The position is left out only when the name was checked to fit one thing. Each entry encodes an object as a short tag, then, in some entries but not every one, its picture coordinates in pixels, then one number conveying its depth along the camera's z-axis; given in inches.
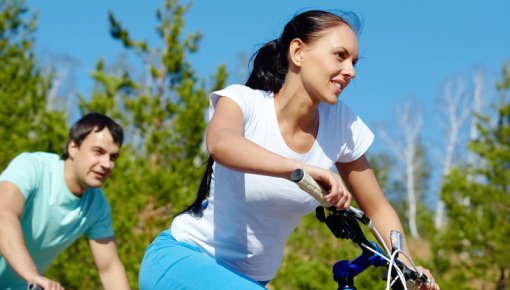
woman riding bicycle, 102.0
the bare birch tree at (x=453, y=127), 1279.5
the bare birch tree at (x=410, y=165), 1370.6
